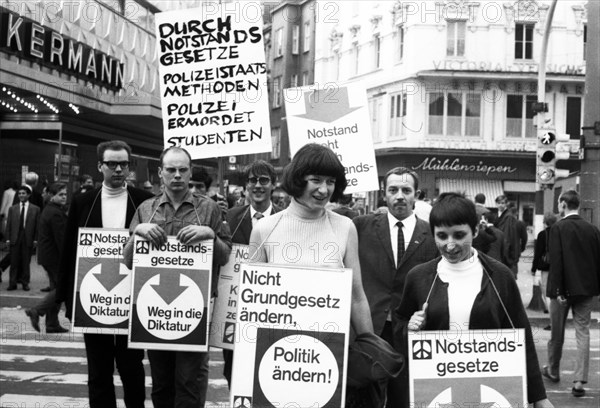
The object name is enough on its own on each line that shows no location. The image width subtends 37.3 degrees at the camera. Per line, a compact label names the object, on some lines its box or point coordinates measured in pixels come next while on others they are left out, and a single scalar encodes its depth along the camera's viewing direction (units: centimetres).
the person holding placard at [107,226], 587
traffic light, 1578
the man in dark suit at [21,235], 1482
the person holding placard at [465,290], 411
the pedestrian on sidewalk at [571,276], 873
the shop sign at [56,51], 1664
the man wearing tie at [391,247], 602
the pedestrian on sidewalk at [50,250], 1008
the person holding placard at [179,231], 536
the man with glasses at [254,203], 682
